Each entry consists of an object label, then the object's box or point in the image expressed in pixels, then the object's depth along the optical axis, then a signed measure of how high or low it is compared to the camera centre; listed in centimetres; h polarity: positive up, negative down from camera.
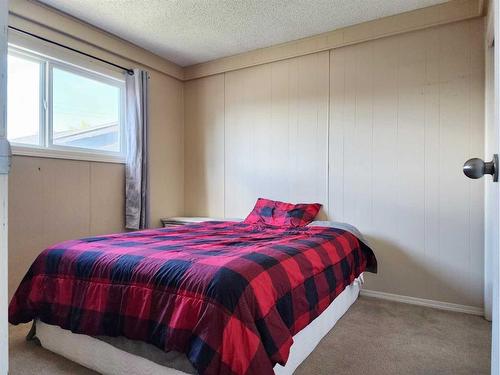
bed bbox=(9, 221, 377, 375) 126 -54
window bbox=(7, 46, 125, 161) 256 +72
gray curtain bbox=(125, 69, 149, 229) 331 +31
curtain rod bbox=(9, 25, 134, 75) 251 +125
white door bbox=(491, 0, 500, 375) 65 -15
